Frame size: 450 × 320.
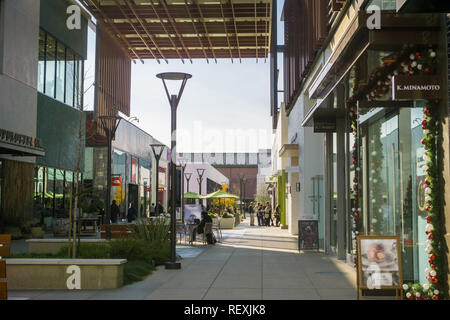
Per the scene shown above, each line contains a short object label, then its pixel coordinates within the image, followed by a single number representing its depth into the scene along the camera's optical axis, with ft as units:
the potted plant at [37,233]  83.87
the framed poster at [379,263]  28.48
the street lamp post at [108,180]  63.16
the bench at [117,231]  64.08
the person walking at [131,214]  112.88
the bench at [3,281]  25.03
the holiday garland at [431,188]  26.27
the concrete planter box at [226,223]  119.24
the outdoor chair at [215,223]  116.88
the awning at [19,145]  70.79
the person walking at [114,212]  112.98
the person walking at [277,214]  128.73
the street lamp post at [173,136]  45.09
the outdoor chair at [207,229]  72.33
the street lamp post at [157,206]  104.44
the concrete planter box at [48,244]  50.19
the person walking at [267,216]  130.82
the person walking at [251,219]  141.59
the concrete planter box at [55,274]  34.14
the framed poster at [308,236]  60.70
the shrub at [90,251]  41.27
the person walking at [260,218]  134.31
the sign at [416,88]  26.53
